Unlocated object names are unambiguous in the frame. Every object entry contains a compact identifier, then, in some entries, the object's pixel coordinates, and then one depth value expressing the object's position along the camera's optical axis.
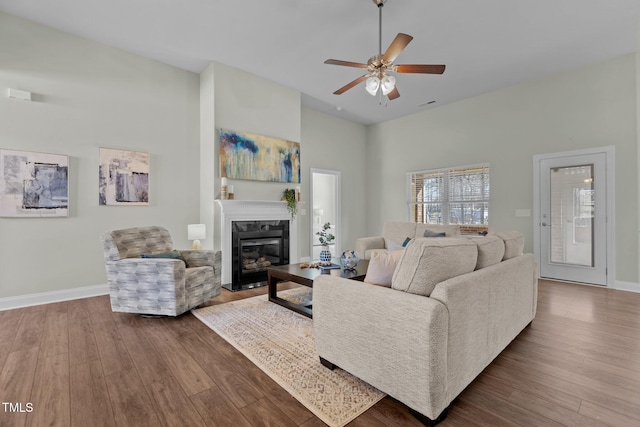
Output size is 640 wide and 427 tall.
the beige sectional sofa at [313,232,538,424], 1.45
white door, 4.30
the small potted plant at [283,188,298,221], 5.00
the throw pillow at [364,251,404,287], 1.92
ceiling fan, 2.89
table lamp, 4.28
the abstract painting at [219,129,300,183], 4.45
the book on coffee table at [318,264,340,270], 3.43
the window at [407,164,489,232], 5.59
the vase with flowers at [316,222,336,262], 3.60
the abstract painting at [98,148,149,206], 3.94
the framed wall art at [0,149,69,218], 3.32
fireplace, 4.38
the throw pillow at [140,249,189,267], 3.19
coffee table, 3.01
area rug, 1.67
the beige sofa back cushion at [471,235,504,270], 2.07
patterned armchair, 2.93
